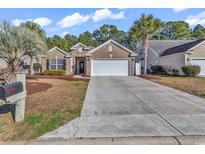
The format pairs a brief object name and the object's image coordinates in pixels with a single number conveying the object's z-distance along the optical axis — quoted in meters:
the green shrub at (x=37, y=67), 20.19
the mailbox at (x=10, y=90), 3.83
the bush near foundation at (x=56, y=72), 18.87
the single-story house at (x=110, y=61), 17.91
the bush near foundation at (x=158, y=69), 20.33
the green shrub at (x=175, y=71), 18.03
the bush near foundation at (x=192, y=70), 15.80
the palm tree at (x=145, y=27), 18.16
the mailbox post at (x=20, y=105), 4.27
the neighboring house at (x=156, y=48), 22.24
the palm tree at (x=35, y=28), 18.83
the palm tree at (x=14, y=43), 10.24
